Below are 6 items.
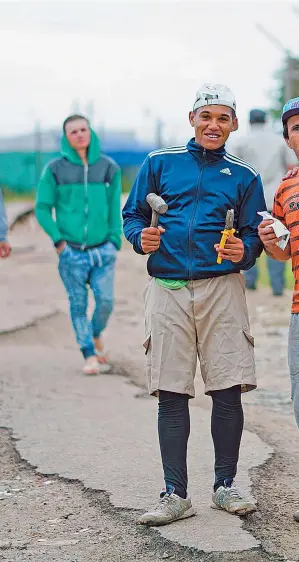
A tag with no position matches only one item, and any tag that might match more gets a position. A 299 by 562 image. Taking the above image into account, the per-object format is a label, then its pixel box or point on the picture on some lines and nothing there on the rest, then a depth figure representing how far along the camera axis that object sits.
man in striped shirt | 8.78
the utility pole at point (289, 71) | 36.35
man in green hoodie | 16.05
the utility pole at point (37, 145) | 70.11
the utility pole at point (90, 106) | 104.96
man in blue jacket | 9.03
